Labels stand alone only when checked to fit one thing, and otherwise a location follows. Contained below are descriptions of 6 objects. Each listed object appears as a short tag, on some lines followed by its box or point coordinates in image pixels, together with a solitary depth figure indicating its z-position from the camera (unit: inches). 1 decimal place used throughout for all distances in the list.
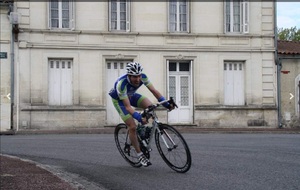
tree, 1800.0
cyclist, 311.0
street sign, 921.5
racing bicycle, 301.1
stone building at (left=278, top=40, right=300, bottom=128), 1026.1
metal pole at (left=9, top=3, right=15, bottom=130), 919.0
